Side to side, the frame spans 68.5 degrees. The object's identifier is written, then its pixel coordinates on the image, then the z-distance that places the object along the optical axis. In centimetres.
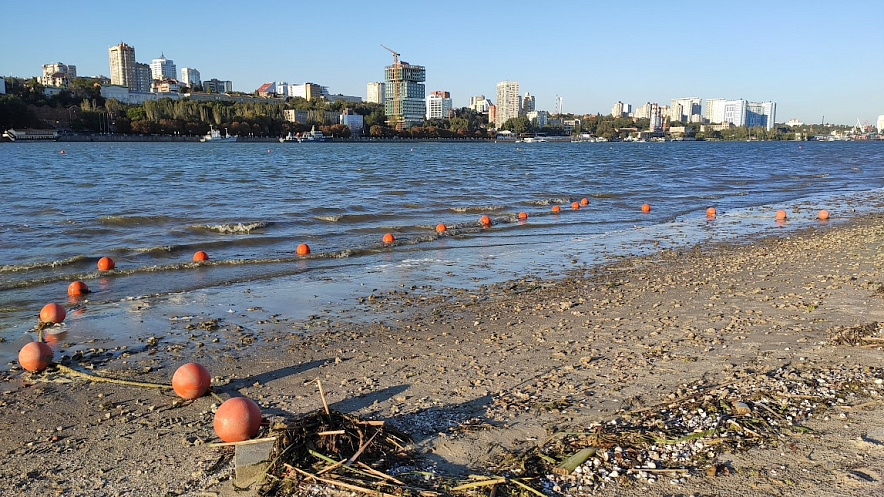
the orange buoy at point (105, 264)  1434
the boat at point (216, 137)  17750
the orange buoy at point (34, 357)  763
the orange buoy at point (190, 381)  667
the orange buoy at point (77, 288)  1201
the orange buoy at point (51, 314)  994
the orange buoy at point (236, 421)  540
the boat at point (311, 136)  19548
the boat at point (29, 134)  14612
